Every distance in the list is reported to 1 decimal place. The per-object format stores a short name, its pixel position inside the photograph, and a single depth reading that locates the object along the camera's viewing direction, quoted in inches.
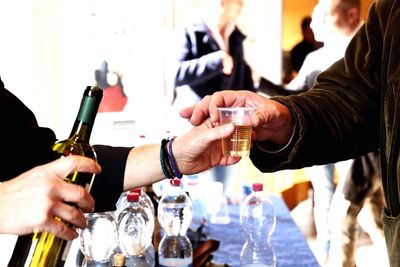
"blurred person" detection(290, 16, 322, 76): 160.6
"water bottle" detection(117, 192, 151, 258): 74.2
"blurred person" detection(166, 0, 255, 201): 160.2
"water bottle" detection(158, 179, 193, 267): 79.9
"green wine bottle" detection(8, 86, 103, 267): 40.9
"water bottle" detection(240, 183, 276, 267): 89.7
